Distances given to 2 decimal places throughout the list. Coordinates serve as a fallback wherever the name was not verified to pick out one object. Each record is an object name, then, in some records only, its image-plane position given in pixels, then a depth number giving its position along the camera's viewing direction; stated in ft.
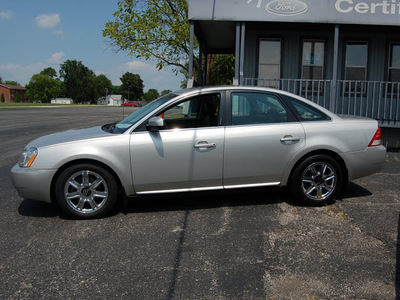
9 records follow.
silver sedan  14.43
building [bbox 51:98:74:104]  430.90
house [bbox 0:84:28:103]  434.71
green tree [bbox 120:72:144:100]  462.19
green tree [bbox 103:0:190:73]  58.13
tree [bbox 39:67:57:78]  526.16
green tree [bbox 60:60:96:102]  455.22
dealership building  34.40
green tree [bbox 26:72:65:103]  462.60
